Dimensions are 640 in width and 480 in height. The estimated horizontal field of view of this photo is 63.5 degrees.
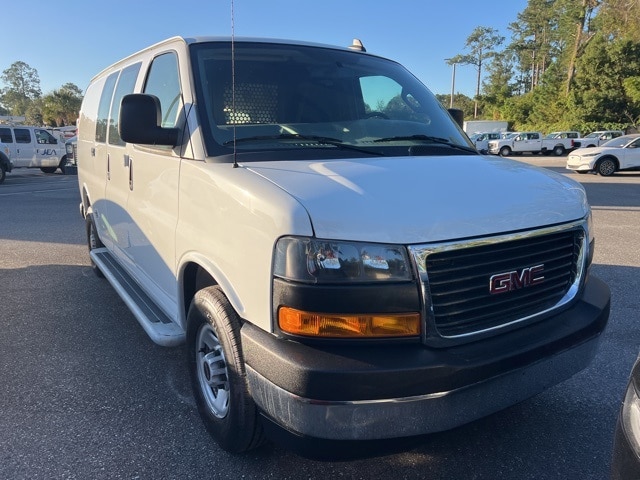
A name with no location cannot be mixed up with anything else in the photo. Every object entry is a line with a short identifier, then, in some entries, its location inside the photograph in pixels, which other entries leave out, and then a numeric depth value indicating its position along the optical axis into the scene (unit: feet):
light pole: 191.13
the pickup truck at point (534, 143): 121.08
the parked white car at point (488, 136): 129.90
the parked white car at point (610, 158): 62.08
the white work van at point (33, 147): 66.69
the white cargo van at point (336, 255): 6.50
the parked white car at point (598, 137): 113.91
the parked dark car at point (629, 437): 5.75
